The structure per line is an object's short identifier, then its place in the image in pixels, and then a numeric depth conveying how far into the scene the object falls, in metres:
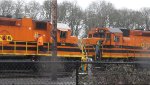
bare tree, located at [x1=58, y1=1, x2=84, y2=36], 69.75
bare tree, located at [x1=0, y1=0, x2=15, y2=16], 64.97
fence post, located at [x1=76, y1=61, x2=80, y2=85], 7.90
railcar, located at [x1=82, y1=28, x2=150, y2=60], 27.80
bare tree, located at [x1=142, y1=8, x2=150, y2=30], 79.69
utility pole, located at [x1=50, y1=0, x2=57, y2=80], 17.35
